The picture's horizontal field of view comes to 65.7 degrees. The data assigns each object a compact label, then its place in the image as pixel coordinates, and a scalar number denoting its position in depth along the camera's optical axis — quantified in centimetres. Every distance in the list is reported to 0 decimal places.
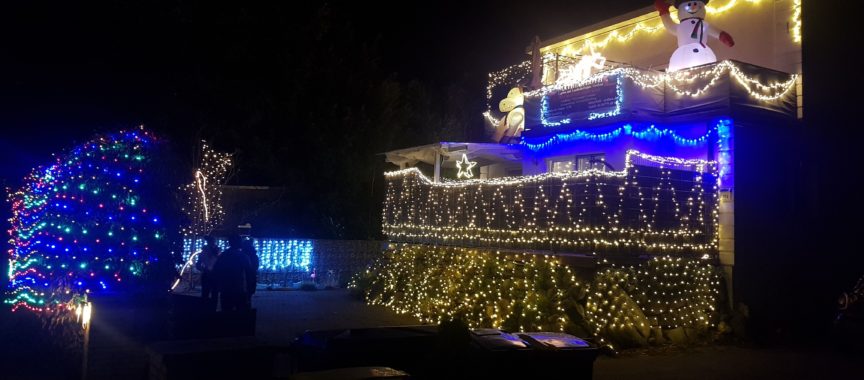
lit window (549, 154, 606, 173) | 1484
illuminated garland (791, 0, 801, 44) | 1290
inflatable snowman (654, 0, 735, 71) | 1359
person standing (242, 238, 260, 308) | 1050
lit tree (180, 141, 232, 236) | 1881
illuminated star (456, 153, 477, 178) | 1772
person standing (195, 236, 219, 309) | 1380
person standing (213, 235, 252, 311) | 1006
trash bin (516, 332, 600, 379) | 604
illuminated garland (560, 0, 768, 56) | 1468
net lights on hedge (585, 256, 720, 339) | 1092
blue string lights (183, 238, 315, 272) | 2062
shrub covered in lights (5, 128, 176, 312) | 938
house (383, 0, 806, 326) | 1155
